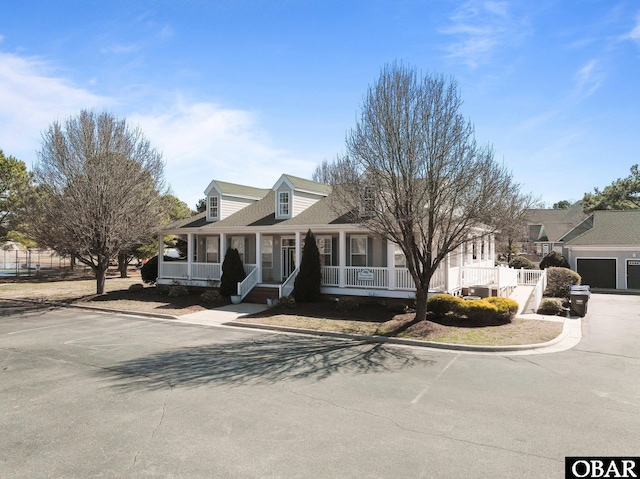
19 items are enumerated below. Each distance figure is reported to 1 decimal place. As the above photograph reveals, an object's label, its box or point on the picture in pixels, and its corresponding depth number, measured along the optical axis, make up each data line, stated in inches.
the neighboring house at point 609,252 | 1181.7
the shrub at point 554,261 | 1275.8
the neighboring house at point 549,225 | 1913.1
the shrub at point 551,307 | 716.0
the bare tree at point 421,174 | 522.3
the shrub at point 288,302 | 740.6
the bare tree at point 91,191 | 856.9
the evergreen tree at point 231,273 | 867.4
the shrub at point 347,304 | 708.0
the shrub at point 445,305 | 606.9
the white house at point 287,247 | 752.3
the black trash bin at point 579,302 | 693.9
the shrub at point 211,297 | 827.5
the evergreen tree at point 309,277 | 772.6
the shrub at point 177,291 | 911.7
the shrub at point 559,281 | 973.8
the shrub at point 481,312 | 588.1
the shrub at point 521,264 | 1390.3
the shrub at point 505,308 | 588.7
